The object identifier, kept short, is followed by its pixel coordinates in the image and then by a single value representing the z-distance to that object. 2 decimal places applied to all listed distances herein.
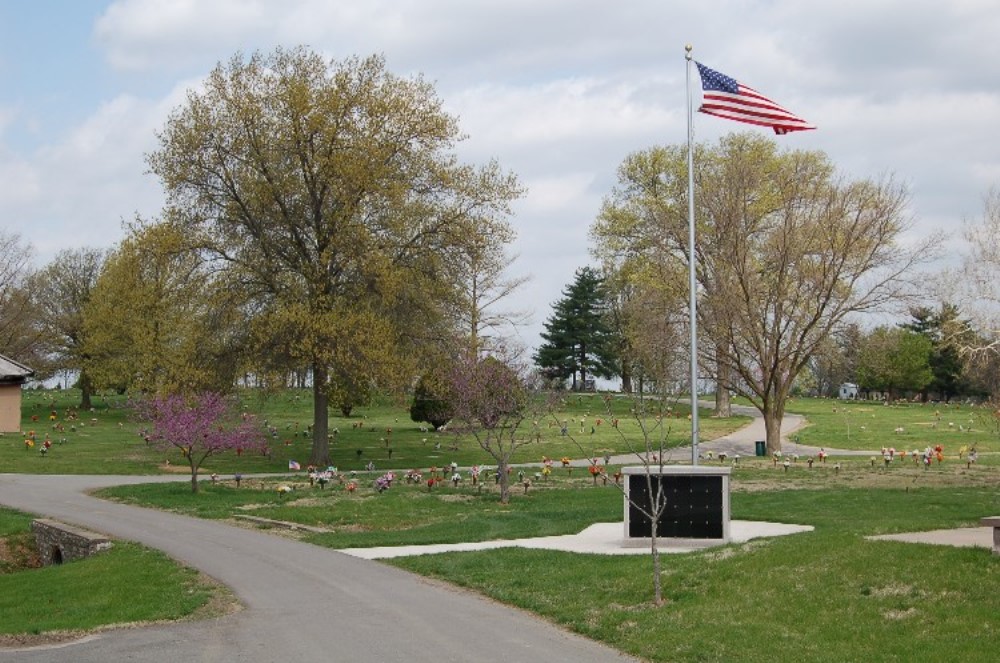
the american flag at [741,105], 24.61
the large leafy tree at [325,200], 35.69
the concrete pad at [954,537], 14.56
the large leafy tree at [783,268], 38.66
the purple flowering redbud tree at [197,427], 27.66
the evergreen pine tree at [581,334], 80.38
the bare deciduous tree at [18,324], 63.88
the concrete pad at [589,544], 17.81
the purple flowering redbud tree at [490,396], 26.45
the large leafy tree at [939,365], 82.50
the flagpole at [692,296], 24.66
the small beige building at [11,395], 47.53
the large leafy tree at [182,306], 35.53
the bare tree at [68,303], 63.62
